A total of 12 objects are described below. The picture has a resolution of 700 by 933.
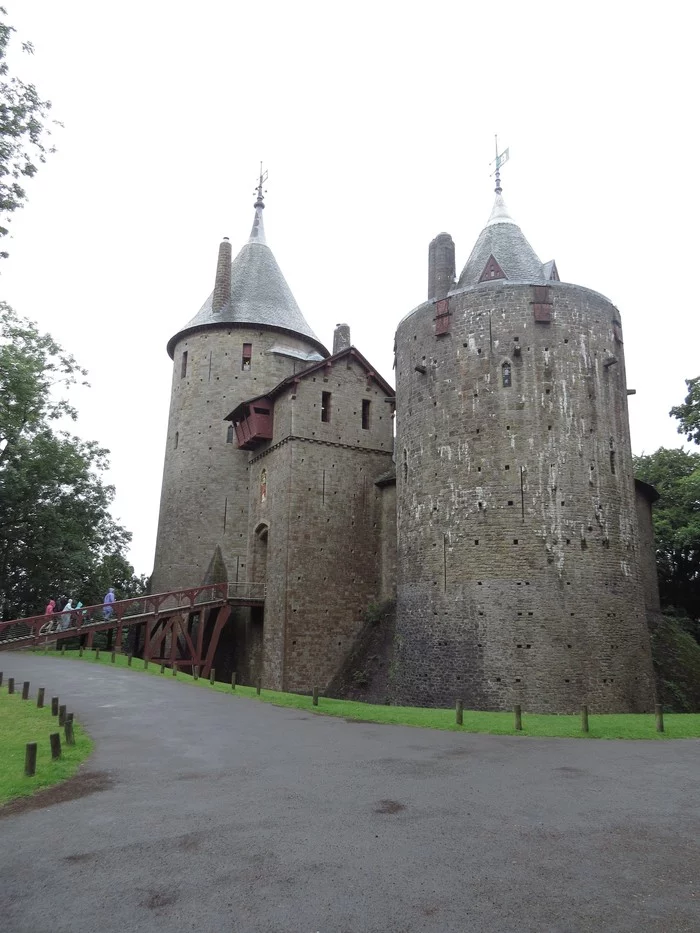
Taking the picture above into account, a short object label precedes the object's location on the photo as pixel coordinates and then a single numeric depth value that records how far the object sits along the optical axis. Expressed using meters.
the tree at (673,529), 30.03
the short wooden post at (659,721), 13.83
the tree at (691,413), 24.61
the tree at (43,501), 30.61
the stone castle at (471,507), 19.31
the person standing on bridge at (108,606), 26.29
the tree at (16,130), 13.47
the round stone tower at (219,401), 32.16
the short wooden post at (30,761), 9.41
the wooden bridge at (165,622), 26.08
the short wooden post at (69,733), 11.16
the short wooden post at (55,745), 10.18
